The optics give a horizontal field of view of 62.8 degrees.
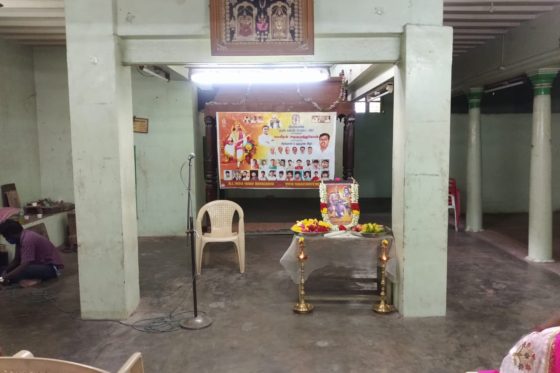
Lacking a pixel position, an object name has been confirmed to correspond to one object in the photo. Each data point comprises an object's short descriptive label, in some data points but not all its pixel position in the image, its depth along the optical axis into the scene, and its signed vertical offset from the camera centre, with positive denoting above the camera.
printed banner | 8.19 +0.02
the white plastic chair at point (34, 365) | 1.87 -0.87
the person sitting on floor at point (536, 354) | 1.81 -0.86
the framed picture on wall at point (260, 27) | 4.56 +1.23
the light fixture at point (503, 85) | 8.00 +1.12
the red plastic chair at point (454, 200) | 9.34 -1.10
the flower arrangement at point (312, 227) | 5.14 -0.88
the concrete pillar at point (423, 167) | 4.55 -0.19
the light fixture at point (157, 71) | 7.20 +1.33
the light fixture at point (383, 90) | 8.38 +1.18
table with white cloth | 5.00 -1.12
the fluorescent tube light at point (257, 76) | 8.07 +1.35
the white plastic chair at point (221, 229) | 6.40 -1.12
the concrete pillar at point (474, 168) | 9.07 -0.42
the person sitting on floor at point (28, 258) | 5.77 -1.37
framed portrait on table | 5.41 -0.66
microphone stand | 4.60 -1.74
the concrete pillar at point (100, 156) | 4.56 -0.04
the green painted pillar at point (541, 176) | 6.87 -0.46
